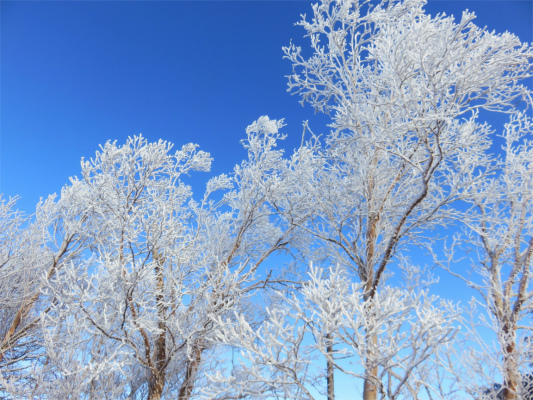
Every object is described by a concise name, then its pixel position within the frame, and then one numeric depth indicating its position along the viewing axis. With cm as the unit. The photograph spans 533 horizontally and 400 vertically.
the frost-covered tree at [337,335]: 330
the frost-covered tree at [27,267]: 929
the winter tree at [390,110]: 468
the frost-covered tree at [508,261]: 580
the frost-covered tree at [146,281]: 594
